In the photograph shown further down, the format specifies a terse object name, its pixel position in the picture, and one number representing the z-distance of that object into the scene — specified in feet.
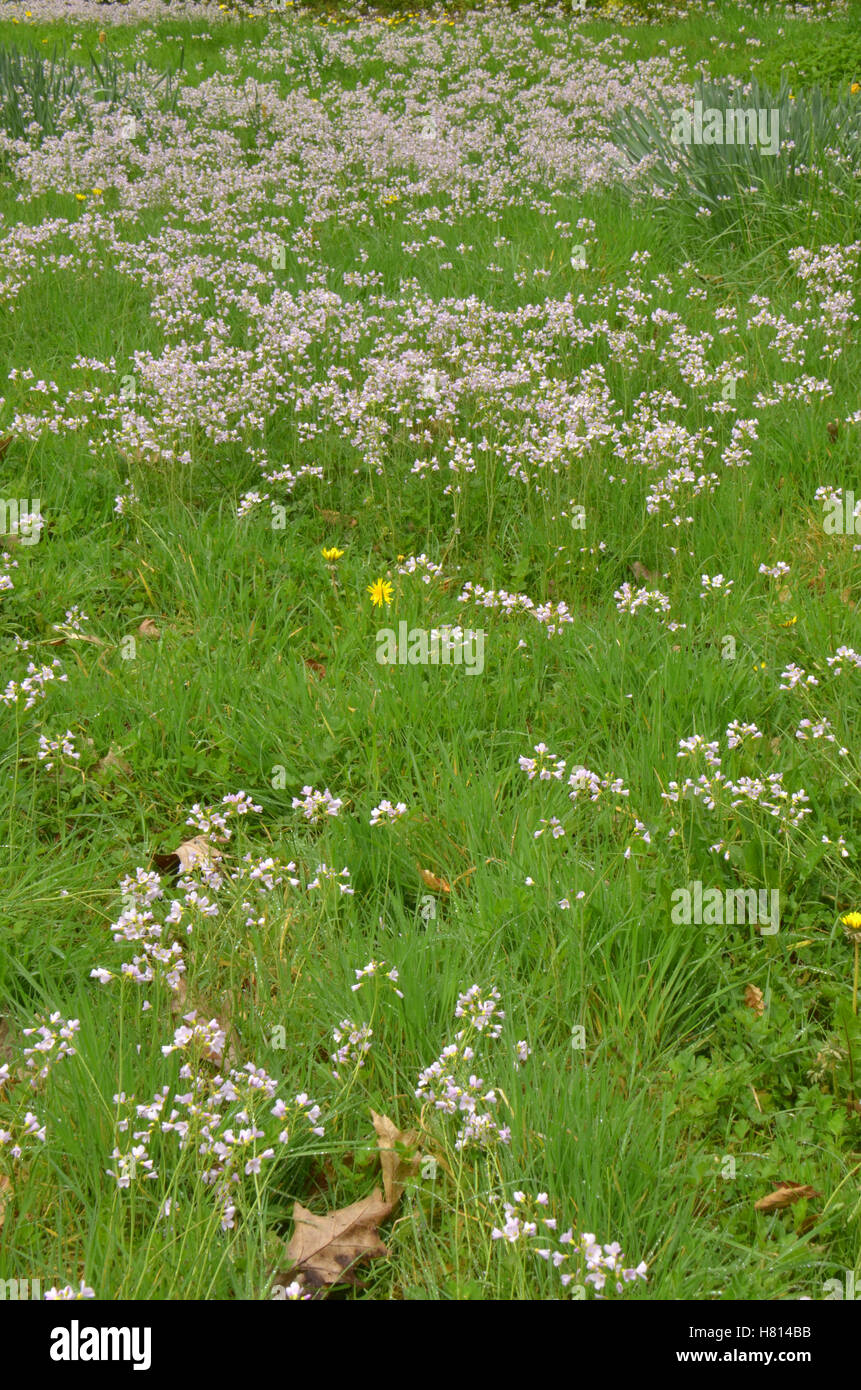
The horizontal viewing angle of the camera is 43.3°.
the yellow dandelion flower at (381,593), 15.40
